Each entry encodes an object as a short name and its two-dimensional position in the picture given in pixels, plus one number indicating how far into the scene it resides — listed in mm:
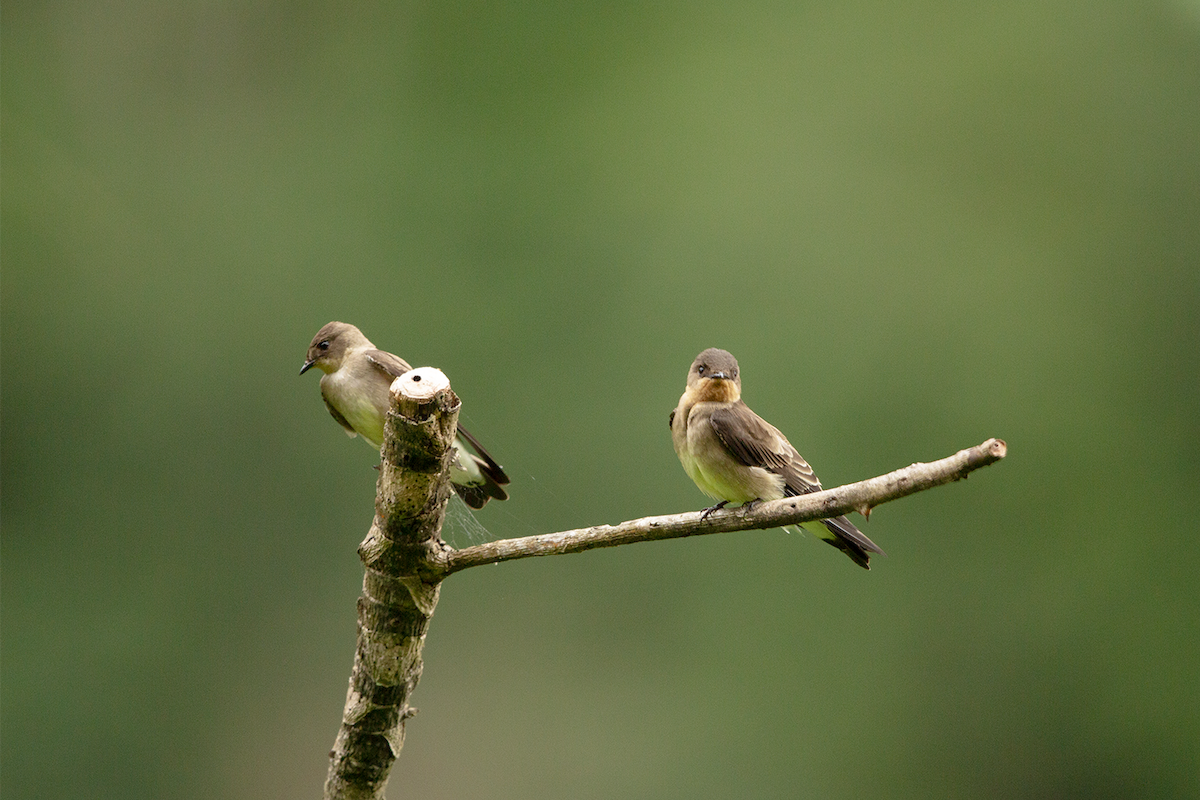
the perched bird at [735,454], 5422
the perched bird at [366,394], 6715
